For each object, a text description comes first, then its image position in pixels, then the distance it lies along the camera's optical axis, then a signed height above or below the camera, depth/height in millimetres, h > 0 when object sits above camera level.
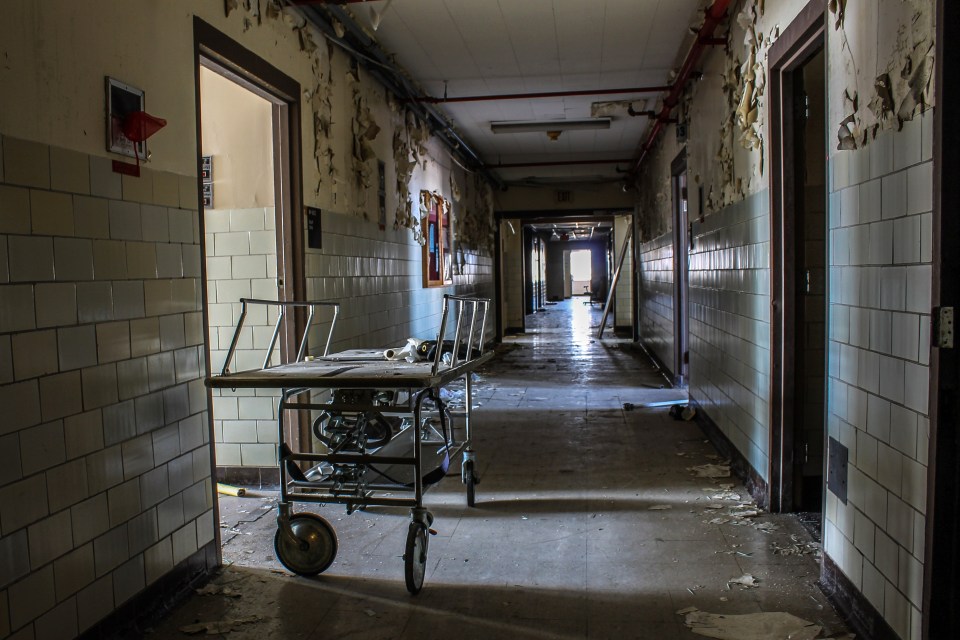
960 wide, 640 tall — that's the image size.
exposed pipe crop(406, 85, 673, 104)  6319 +1722
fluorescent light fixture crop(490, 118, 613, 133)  7699 +1737
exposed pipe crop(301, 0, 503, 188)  4086 +1624
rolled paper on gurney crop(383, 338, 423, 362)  3044 -275
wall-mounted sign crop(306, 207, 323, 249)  4035 +347
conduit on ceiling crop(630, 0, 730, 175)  4086 +1534
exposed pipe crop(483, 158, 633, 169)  10125 +1733
